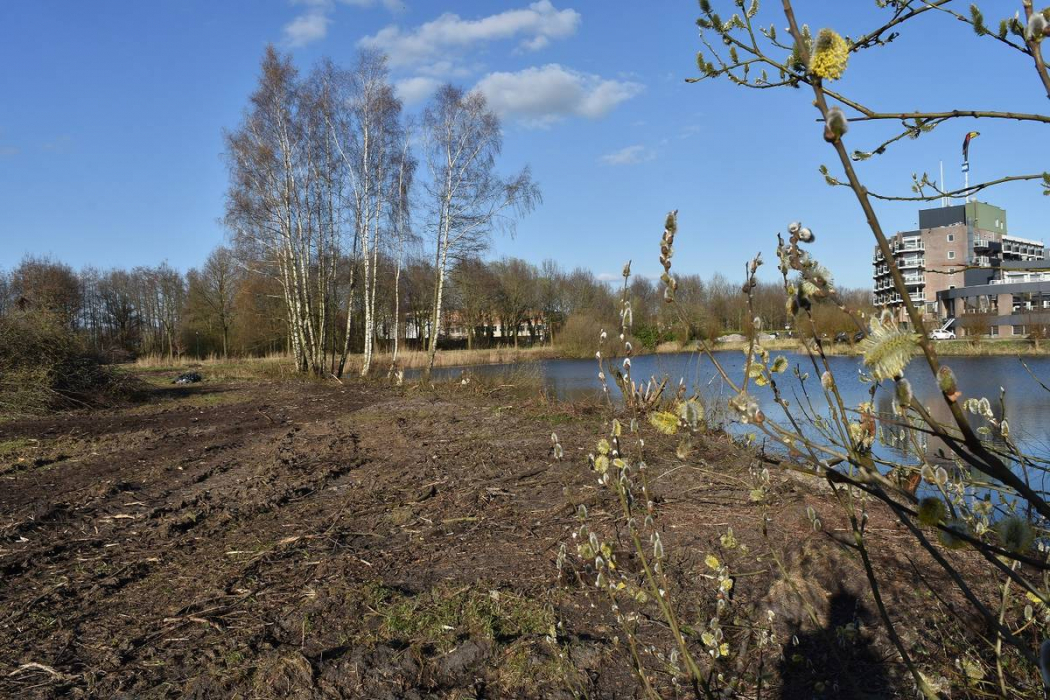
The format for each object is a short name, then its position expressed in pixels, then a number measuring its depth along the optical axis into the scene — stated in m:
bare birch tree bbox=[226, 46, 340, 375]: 15.57
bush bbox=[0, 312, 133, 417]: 10.43
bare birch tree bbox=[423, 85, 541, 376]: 15.55
